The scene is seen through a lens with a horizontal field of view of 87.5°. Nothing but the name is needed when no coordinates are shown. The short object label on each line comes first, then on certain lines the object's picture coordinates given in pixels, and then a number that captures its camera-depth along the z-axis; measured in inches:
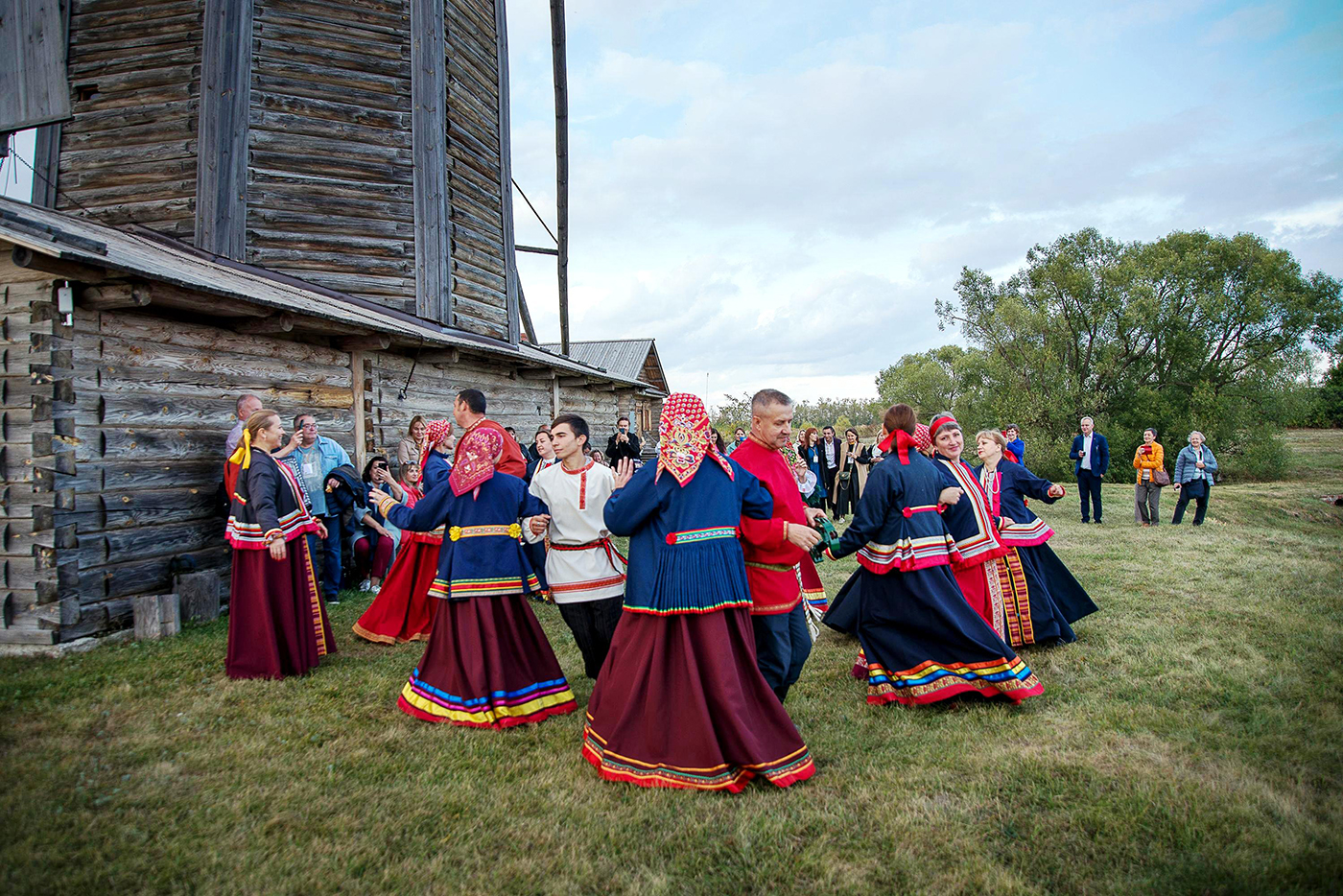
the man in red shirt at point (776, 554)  143.0
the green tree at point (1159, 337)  899.4
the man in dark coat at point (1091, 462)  517.0
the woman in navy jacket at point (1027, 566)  216.5
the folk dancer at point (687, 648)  130.0
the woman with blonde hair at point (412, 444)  322.3
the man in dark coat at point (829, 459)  593.0
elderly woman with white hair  491.5
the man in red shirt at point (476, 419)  177.2
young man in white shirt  173.6
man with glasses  275.1
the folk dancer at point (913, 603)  169.3
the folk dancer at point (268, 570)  192.1
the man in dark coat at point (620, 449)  541.6
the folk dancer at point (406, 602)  239.3
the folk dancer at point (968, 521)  193.2
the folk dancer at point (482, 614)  166.1
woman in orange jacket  495.2
